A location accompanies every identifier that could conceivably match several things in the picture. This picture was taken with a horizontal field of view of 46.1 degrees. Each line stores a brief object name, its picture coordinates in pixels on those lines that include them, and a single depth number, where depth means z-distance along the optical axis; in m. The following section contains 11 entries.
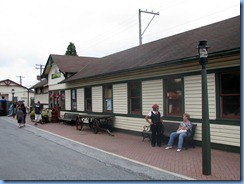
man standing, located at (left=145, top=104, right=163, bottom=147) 10.22
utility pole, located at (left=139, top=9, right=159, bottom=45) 28.02
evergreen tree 47.72
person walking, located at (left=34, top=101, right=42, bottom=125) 19.86
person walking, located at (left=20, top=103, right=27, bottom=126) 18.85
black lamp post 6.40
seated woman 9.57
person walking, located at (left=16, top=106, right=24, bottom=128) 18.34
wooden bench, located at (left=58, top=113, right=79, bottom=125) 18.95
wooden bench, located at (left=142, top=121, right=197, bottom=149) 9.76
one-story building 9.03
